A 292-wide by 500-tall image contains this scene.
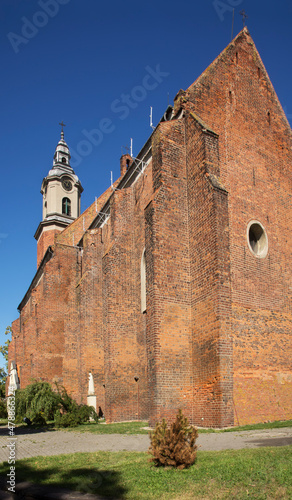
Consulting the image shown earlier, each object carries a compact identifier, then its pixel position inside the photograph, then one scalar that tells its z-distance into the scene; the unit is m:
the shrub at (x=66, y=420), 15.30
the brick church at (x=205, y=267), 12.92
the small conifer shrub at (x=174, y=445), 6.20
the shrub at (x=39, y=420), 16.17
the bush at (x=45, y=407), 15.94
